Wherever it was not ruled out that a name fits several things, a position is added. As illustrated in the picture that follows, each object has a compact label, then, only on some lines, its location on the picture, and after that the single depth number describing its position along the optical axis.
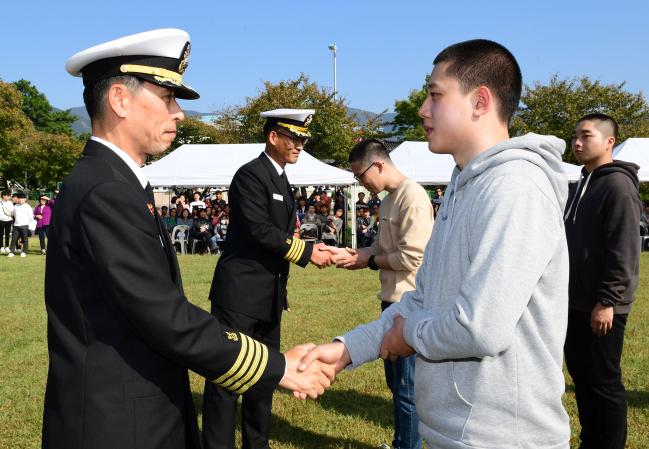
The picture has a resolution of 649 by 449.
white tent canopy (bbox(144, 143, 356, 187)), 20.50
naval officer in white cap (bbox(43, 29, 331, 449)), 2.01
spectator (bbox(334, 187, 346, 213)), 23.76
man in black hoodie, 3.87
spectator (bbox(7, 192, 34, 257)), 19.66
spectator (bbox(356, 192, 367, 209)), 22.85
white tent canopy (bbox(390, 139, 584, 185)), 20.19
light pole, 70.54
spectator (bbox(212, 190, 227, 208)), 23.61
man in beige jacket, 4.17
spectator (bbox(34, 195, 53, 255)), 19.80
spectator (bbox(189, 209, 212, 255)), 20.42
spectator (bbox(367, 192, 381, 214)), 22.98
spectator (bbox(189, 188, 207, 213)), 23.59
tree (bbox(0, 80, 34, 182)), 42.84
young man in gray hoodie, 1.79
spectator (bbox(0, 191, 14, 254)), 20.27
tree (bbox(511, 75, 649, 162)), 39.94
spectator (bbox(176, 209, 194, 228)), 21.10
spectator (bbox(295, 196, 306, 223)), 22.64
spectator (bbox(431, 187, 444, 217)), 26.14
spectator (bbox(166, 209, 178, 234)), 21.31
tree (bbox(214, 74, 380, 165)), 45.03
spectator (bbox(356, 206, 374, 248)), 21.22
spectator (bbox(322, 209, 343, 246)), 20.70
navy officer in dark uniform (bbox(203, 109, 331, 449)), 4.43
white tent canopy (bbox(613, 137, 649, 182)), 19.70
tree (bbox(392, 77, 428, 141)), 65.00
